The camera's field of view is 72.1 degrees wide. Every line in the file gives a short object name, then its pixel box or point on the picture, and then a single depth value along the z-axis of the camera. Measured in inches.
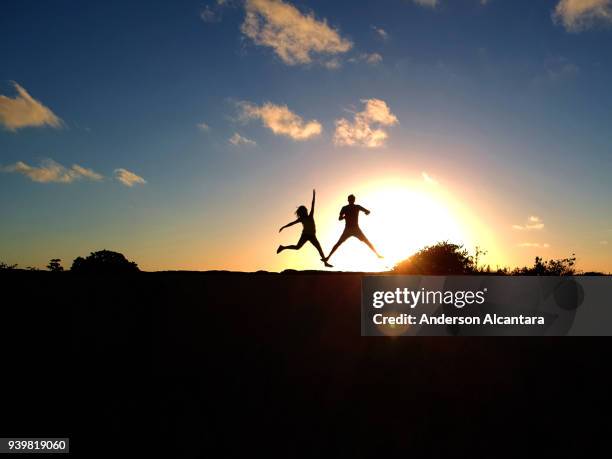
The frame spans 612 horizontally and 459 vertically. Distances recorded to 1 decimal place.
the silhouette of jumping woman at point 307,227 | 473.4
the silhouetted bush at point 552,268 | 1131.3
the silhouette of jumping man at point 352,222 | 462.9
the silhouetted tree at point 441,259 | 1176.2
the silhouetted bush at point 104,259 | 1656.0
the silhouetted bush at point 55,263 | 2040.2
